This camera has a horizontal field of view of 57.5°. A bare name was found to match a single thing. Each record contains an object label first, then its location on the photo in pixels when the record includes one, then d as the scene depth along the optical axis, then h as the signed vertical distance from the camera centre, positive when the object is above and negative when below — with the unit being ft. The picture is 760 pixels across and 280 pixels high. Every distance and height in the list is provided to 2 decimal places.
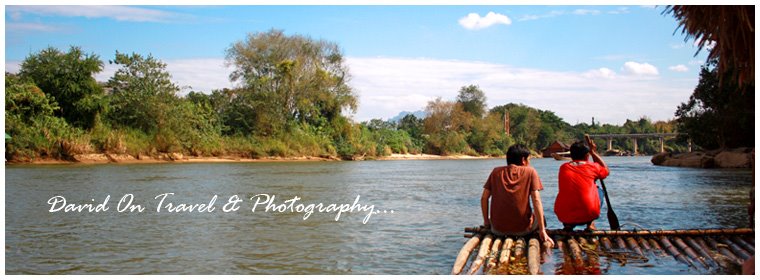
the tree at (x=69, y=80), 105.91 +8.67
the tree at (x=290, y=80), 138.62 +11.78
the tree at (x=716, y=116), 92.07 +2.84
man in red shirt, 20.31 -1.59
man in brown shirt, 18.90 -1.67
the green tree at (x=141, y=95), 114.42 +7.02
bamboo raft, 17.21 -3.10
